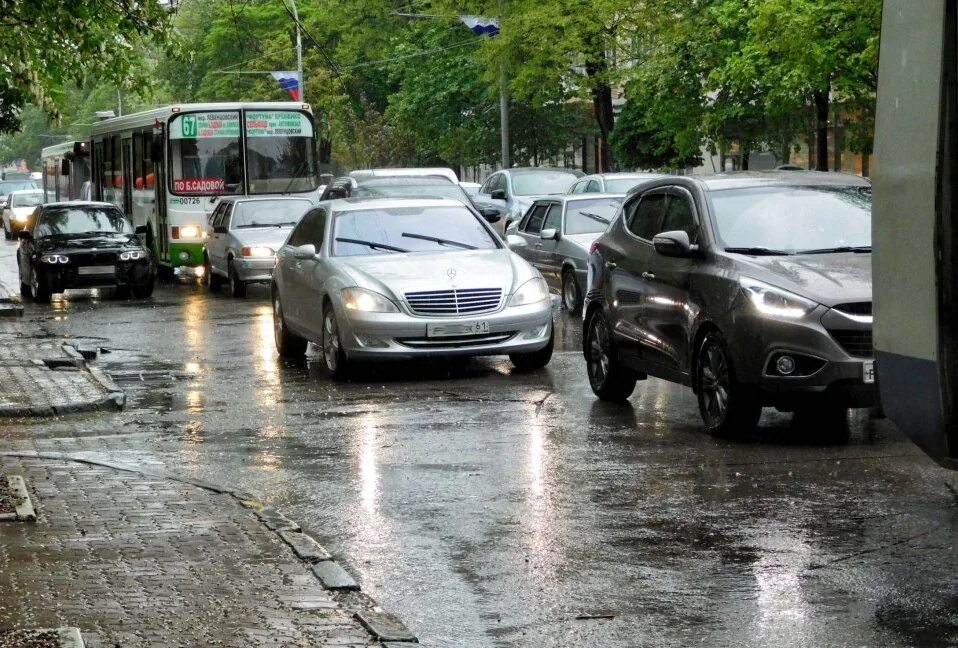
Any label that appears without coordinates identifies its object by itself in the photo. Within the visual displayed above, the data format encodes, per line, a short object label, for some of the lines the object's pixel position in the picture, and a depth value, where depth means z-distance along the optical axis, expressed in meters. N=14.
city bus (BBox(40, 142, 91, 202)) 43.75
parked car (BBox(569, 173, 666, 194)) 31.80
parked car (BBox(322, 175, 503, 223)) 28.33
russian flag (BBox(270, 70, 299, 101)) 54.31
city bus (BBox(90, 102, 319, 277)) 31.47
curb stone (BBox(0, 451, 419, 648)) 6.32
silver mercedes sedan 14.99
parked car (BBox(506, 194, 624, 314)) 22.45
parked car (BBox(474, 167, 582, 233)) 37.00
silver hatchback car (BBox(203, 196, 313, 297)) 27.38
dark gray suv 10.62
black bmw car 27.48
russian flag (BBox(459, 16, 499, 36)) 45.66
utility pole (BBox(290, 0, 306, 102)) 69.66
